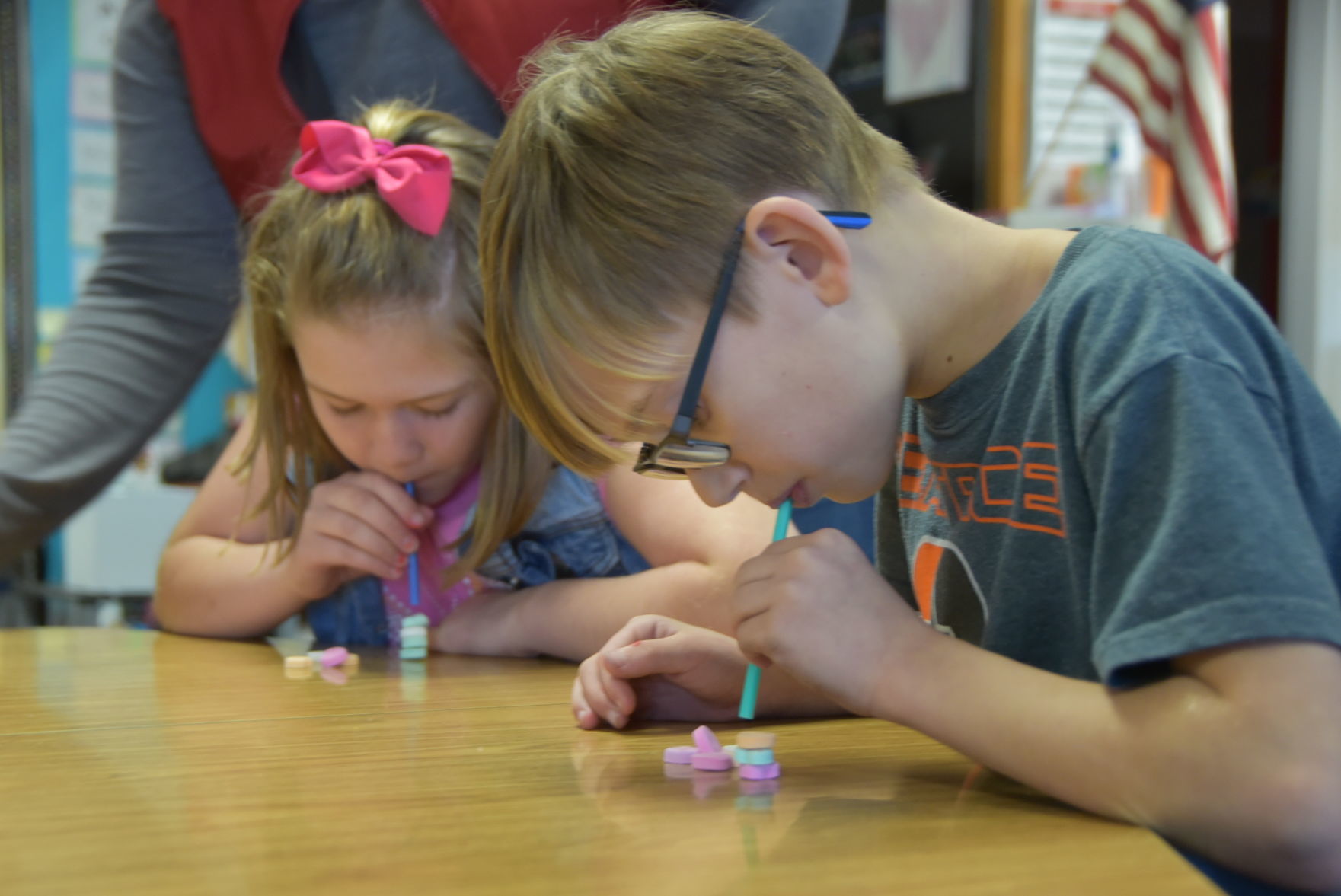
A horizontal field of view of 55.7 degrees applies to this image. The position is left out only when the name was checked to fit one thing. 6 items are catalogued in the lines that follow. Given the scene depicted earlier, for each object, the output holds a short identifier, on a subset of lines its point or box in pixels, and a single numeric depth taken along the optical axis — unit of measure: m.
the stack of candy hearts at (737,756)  0.72
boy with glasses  0.61
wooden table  0.53
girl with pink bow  1.23
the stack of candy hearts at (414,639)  1.29
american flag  3.02
